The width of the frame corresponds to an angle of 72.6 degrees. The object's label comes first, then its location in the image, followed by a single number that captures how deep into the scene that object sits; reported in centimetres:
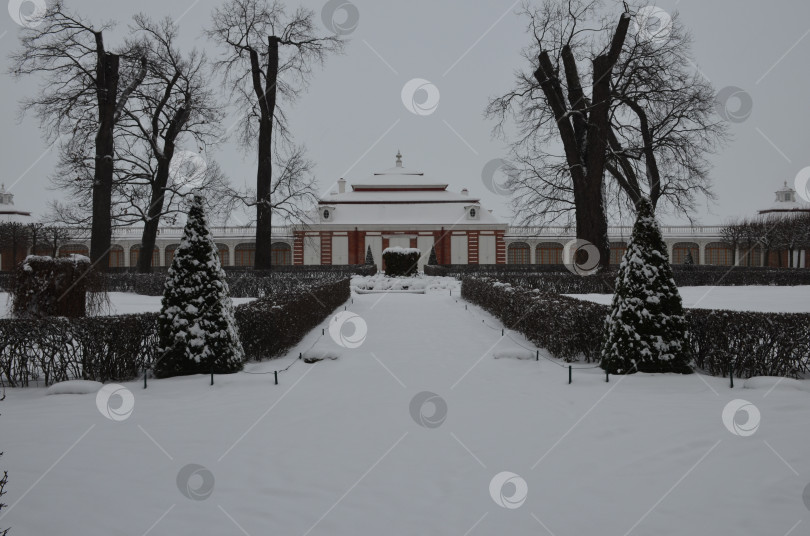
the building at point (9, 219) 4151
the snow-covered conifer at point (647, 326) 716
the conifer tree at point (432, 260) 3478
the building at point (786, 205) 5178
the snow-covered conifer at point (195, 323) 720
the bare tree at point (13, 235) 3956
